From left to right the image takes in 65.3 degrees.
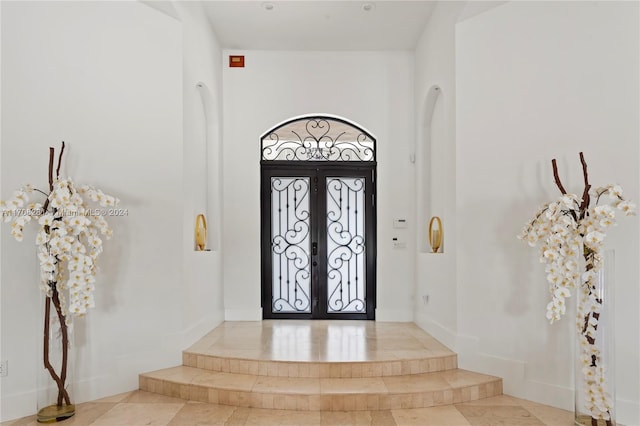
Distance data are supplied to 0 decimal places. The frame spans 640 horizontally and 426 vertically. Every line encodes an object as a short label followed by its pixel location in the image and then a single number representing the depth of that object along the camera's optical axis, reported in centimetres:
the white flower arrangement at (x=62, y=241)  344
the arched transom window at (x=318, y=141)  656
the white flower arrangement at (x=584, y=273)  328
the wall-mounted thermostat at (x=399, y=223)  643
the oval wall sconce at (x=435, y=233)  543
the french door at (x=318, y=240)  649
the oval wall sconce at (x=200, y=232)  540
